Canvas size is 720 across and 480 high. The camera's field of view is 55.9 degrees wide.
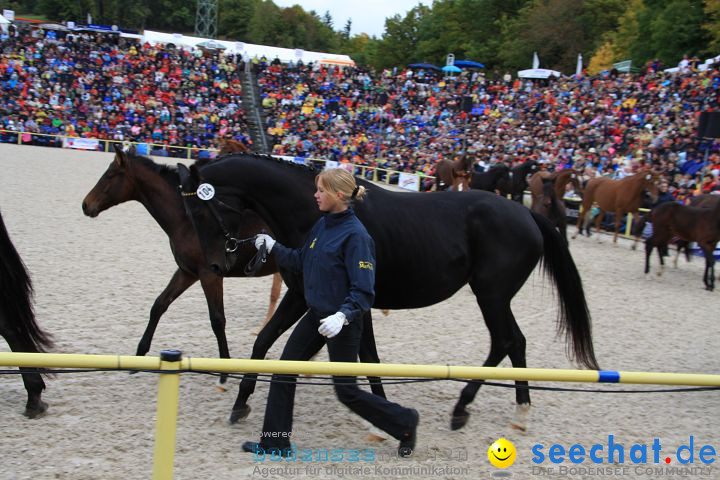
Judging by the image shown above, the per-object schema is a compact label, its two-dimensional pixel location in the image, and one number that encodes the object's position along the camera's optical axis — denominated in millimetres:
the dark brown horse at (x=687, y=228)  11445
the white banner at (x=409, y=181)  25938
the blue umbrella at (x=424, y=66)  46031
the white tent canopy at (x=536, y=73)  38594
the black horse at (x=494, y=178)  14258
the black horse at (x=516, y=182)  14414
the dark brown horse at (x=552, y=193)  12734
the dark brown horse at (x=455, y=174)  13394
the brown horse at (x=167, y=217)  5520
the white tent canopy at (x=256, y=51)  44175
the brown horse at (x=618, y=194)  15344
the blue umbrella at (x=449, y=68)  41125
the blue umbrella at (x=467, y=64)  48875
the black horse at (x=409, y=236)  4625
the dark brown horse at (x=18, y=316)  4461
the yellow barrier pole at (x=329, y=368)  2631
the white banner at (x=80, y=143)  32344
